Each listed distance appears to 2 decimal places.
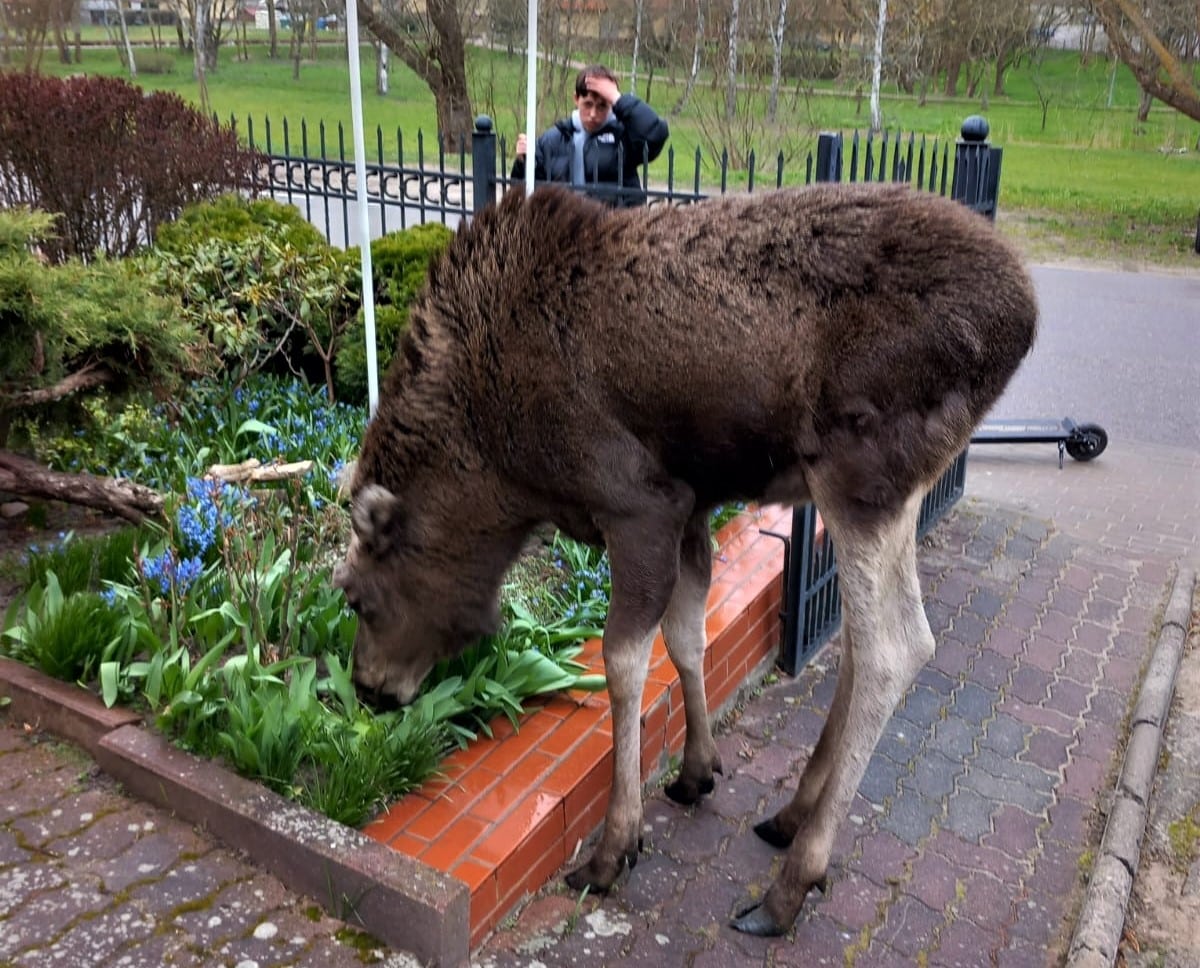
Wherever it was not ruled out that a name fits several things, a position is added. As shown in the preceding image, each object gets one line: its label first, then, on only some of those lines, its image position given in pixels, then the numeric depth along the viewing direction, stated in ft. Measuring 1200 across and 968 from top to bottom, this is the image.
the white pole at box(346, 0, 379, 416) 16.66
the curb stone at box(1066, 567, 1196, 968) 10.61
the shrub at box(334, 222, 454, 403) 20.40
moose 9.41
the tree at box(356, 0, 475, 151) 58.70
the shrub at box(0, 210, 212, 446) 13.82
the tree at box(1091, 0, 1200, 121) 53.42
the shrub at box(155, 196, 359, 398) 19.94
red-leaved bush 24.35
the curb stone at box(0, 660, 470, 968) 9.59
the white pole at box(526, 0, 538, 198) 18.08
